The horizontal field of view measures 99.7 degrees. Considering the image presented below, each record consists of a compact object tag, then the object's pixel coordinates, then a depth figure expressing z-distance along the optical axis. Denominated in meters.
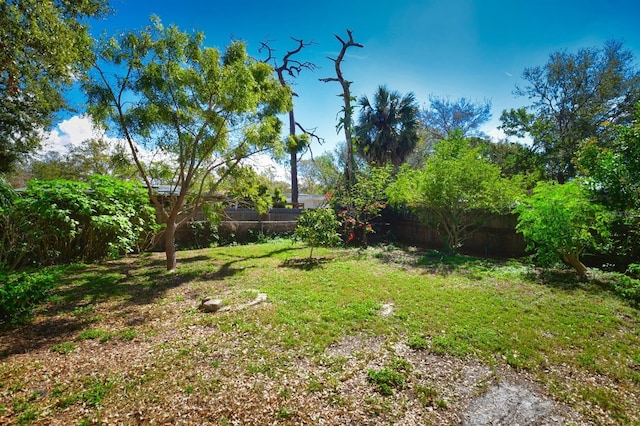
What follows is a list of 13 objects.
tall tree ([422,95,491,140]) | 19.56
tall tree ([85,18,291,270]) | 5.54
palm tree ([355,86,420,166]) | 14.69
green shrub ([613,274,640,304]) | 4.38
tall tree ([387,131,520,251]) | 7.59
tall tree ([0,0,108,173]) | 3.35
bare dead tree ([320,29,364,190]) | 14.57
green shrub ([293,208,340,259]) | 7.80
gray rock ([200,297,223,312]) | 4.15
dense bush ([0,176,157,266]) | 3.92
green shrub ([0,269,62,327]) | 3.30
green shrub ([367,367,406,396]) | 2.46
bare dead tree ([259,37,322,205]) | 14.90
